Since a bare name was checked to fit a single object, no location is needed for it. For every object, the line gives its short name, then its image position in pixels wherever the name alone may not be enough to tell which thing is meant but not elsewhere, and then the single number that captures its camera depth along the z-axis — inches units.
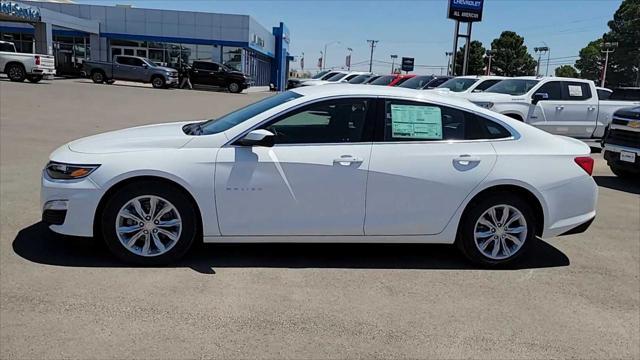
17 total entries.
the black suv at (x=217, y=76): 1482.5
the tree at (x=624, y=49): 1454.6
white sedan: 178.1
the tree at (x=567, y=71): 3918.6
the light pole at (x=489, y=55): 2881.9
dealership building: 1766.7
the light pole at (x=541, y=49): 2859.3
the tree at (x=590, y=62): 2919.3
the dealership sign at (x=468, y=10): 1184.2
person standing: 1483.8
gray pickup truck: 1385.3
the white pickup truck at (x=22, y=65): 1103.0
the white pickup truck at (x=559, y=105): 526.0
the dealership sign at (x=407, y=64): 2770.7
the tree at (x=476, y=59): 3147.1
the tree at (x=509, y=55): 3193.9
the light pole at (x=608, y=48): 2082.9
